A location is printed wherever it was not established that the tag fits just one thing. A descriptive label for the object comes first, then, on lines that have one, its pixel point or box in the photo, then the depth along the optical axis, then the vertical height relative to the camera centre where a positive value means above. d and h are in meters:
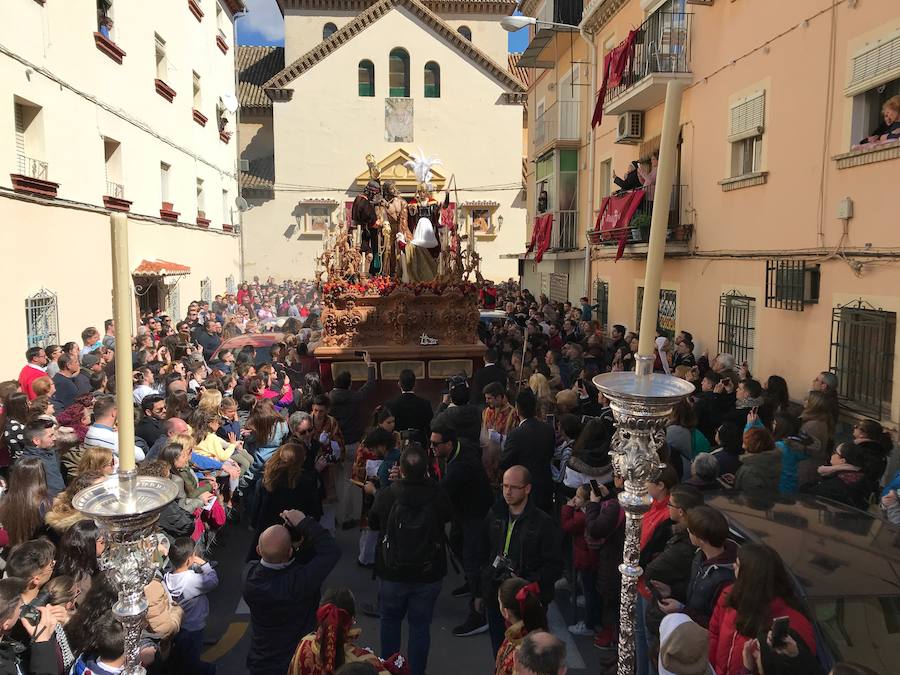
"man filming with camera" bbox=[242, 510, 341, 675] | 3.71 -1.65
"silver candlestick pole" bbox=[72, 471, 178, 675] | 1.90 -0.72
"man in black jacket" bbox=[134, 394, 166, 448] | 6.08 -1.27
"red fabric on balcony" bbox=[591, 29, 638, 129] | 13.66 +4.19
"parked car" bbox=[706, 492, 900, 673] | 3.02 -1.34
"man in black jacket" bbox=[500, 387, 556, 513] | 5.77 -1.36
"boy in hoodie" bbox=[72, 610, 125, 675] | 3.06 -1.63
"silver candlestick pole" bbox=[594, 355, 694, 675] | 2.21 -0.53
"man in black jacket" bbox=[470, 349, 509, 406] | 8.61 -1.16
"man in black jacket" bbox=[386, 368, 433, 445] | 6.99 -1.32
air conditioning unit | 14.33 +3.02
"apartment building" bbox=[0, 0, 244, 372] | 10.20 +2.20
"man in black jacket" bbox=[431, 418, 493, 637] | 5.21 -1.68
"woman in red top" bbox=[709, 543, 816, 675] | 3.01 -1.38
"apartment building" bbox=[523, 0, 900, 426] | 7.49 +1.22
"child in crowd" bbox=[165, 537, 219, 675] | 3.92 -1.86
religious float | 11.09 -0.24
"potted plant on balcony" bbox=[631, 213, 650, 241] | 13.13 +0.95
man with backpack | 4.39 -1.69
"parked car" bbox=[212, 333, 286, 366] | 10.99 -1.09
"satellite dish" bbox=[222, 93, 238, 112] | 23.16 +5.54
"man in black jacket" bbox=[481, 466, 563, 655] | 4.25 -1.58
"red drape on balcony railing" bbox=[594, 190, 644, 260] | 13.26 +1.23
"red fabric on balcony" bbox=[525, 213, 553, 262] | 19.55 +1.22
